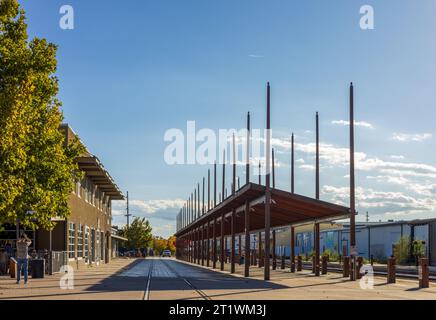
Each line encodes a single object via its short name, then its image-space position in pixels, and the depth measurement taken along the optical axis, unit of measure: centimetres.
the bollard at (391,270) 3372
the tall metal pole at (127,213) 15110
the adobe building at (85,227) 4388
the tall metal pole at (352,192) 3547
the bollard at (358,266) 3579
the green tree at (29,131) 2309
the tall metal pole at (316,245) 4142
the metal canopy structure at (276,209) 3491
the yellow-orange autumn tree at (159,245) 19219
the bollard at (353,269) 3522
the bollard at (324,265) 4348
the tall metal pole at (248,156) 4247
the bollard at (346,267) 3847
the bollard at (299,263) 4858
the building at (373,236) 6894
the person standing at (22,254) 2856
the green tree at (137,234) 15119
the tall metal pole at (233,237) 4679
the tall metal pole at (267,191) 3438
